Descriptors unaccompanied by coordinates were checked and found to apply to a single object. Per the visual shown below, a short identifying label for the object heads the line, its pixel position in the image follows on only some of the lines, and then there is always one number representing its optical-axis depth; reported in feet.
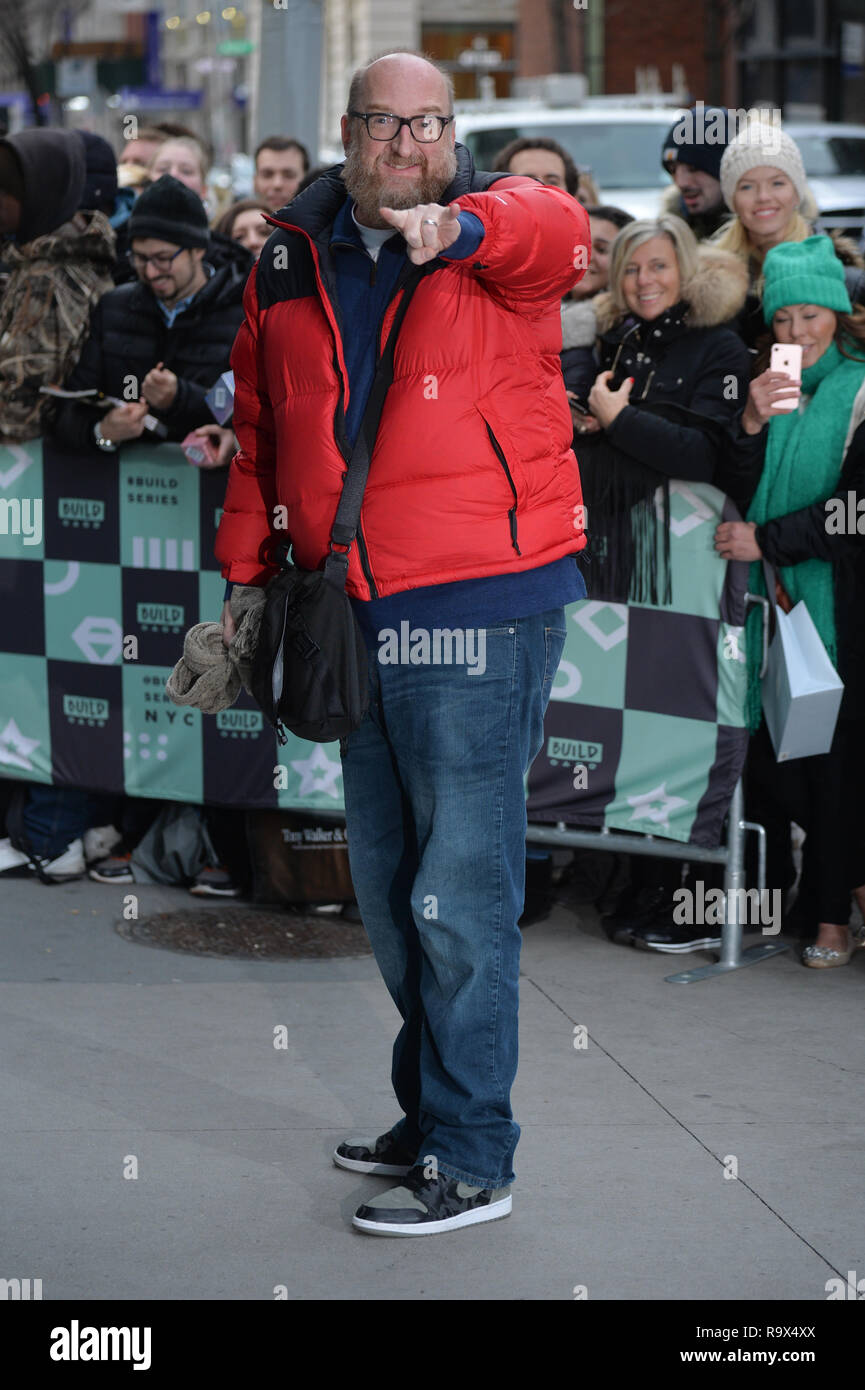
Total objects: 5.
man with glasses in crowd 19.34
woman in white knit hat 19.27
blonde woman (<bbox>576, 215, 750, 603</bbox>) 17.35
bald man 11.05
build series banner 17.61
